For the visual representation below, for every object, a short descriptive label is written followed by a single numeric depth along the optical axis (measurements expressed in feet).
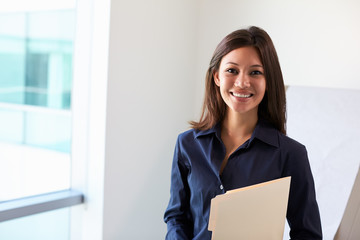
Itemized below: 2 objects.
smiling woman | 3.78
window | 6.63
